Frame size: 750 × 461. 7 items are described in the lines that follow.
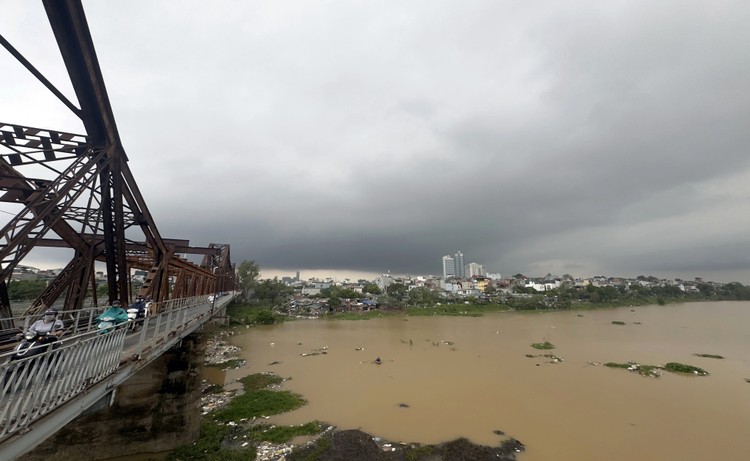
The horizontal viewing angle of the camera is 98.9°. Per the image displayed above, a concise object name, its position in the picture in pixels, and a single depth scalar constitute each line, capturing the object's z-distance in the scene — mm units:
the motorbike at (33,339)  4844
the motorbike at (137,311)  9546
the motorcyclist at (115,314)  6917
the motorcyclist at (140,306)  10060
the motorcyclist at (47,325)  5152
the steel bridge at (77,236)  3924
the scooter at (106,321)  6373
